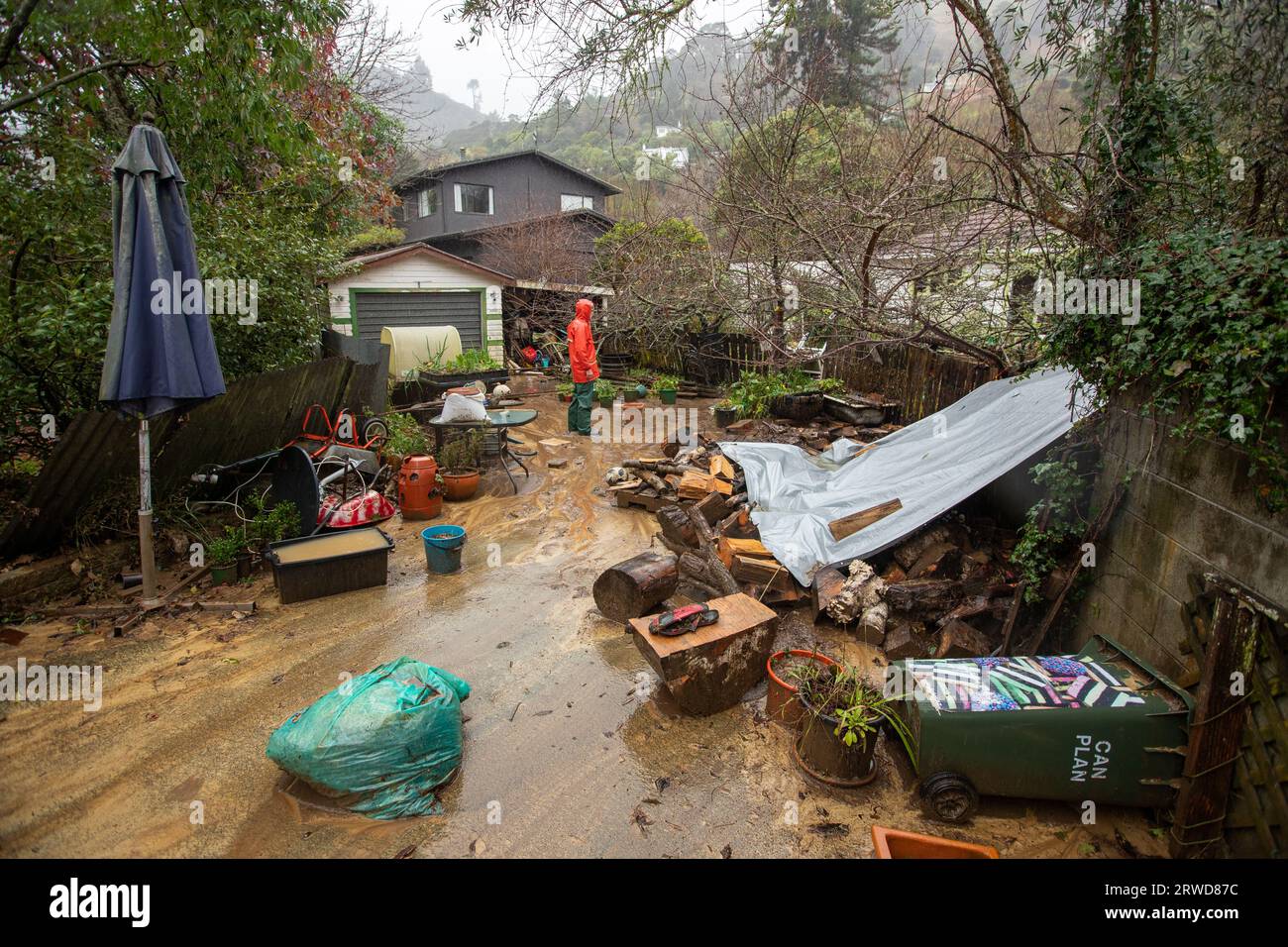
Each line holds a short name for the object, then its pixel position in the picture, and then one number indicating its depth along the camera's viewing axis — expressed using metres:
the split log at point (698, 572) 5.42
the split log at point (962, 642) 4.27
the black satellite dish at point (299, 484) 5.78
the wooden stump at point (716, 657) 3.74
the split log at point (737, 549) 5.67
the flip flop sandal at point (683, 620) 3.89
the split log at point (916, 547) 5.22
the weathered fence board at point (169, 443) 4.93
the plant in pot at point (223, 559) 5.32
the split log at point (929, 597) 4.79
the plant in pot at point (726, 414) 10.90
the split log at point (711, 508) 6.76
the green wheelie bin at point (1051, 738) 2.95
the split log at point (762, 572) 5.34
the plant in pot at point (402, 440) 7.94
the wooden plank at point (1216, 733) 2.74
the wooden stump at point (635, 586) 4.87
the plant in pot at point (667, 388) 13.80
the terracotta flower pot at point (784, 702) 3.75
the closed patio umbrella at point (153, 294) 4.32
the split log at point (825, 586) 5.07
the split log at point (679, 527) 6.45
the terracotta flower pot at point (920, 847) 2.62
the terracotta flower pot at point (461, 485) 7.69
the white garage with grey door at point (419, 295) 14.57
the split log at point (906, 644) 4.56
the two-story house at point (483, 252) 14.95
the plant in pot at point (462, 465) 7.72
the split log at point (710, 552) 5.28
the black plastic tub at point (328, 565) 5.09
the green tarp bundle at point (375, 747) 3.02
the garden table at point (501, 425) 8.16
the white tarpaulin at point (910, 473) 4.96
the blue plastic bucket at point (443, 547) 5.71
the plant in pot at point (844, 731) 3.30
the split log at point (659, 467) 7.97
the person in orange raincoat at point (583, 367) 10.54
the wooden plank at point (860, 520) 5.54
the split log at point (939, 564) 5.03
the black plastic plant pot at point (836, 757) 3.33
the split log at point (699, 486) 7.18
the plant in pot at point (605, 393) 13.70
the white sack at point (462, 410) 8.09
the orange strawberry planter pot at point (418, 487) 7.00
